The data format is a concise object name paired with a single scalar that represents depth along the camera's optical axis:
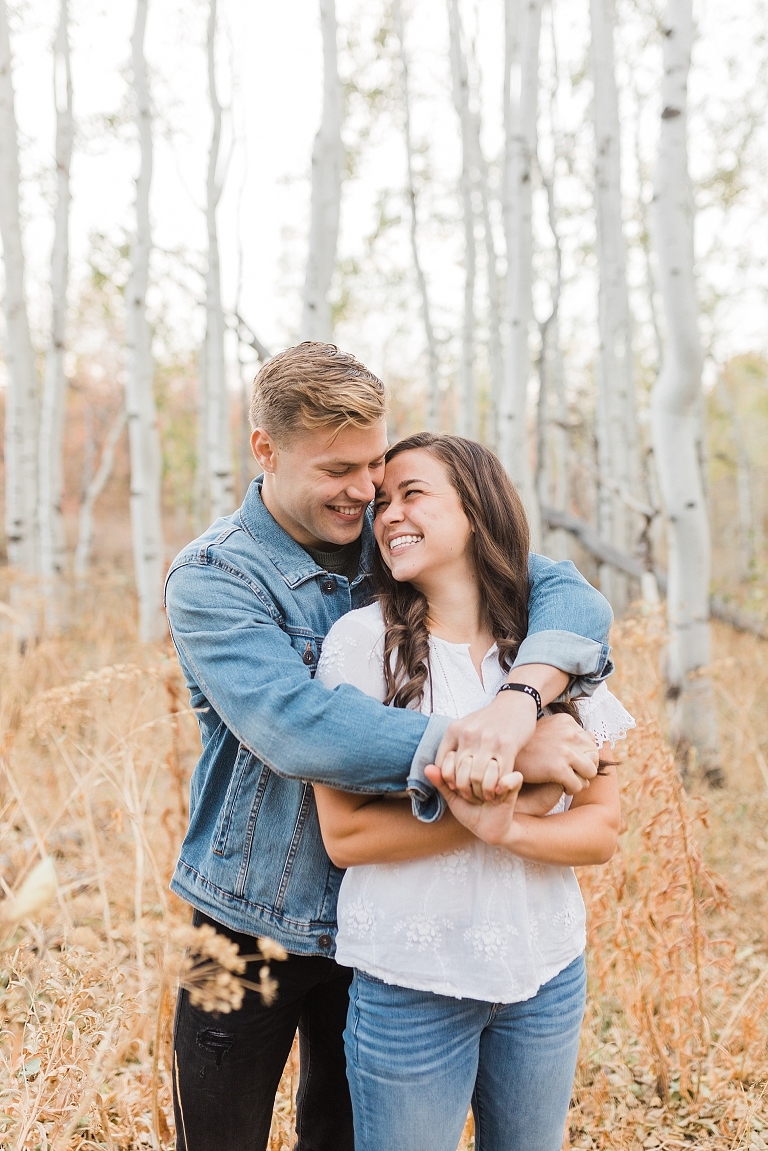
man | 1.39
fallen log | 7.81
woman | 1.43
